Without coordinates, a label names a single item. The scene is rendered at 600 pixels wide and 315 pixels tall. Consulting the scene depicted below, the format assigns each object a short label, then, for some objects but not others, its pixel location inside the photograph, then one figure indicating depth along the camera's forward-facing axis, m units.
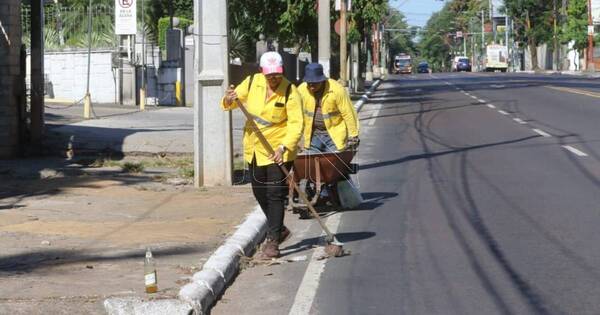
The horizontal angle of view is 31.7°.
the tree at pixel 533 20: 100.94
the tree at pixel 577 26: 82.75
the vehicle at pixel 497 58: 105.25
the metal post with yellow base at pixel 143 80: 30.48
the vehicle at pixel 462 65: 112.25
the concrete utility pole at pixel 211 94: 14.14
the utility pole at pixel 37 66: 18.36
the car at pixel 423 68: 119.75
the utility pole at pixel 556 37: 93.25
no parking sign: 28.72
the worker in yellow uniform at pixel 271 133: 9.23
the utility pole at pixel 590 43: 73.81
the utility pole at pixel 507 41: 112.25
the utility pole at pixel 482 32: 138.25
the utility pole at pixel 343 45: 33.67
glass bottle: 7.20
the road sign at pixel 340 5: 33.95
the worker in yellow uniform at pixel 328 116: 12.06
